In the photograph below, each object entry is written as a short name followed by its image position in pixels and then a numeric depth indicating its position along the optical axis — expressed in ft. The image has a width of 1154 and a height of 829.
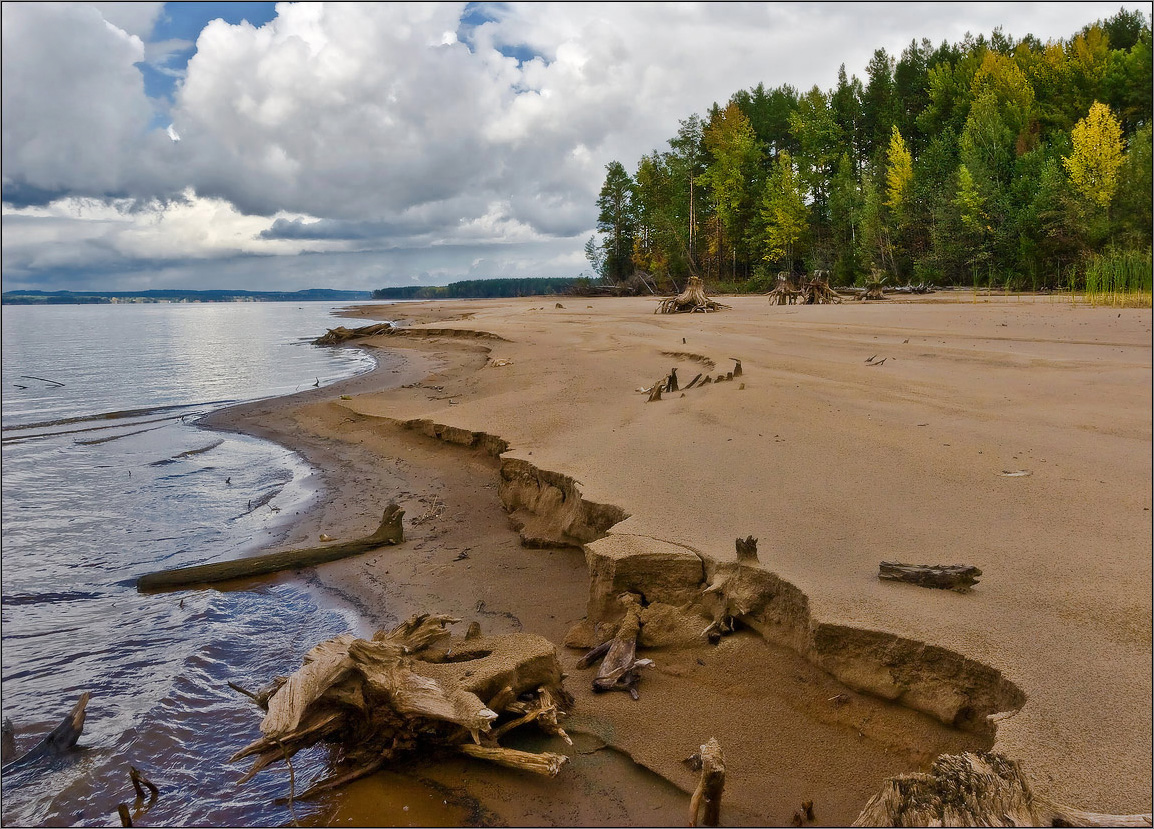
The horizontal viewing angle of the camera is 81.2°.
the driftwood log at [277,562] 16.78
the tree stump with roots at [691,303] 64.85
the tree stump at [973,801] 5.28
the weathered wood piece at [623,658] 10.06
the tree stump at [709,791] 6.81
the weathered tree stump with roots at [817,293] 68.74
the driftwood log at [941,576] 9.57
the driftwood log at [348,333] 88.12
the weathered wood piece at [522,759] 8.13
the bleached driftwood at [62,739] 10.20
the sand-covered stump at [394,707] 8.41
